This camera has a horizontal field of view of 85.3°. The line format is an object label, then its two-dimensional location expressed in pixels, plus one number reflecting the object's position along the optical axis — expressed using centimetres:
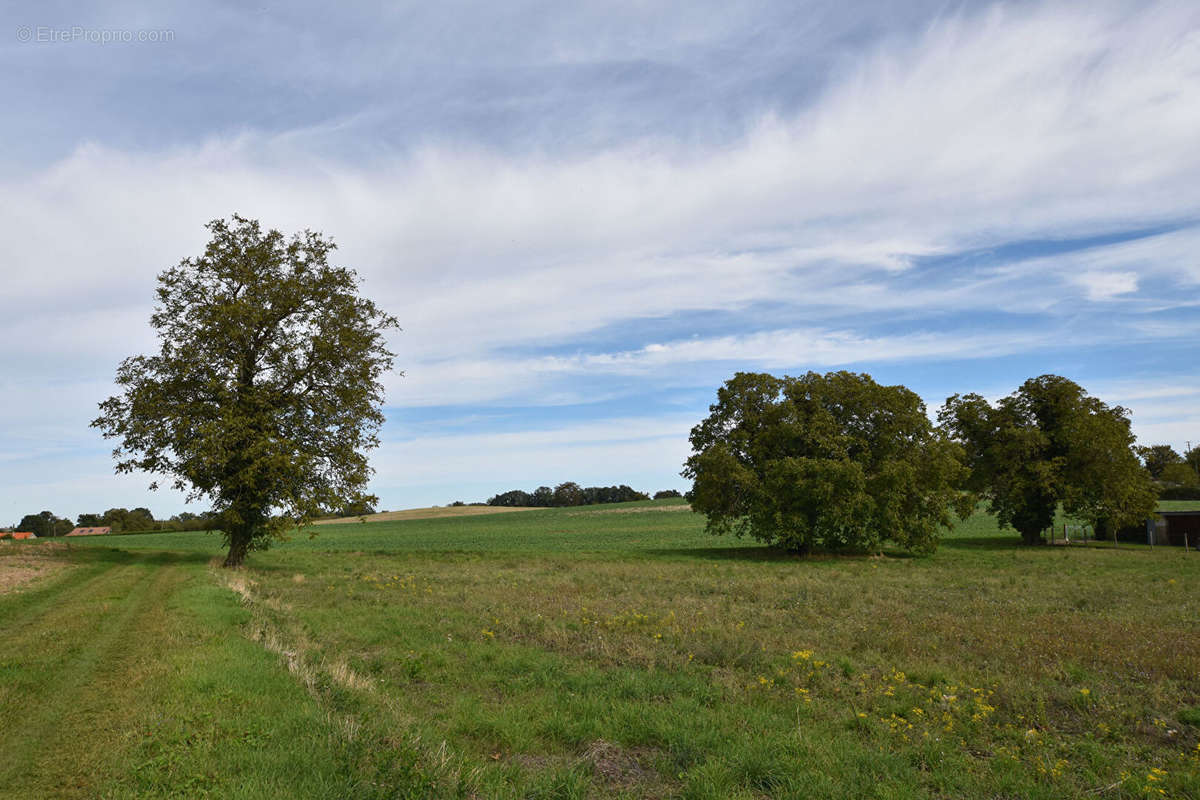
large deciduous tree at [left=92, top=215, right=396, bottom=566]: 2842
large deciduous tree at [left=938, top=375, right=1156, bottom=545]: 4250
